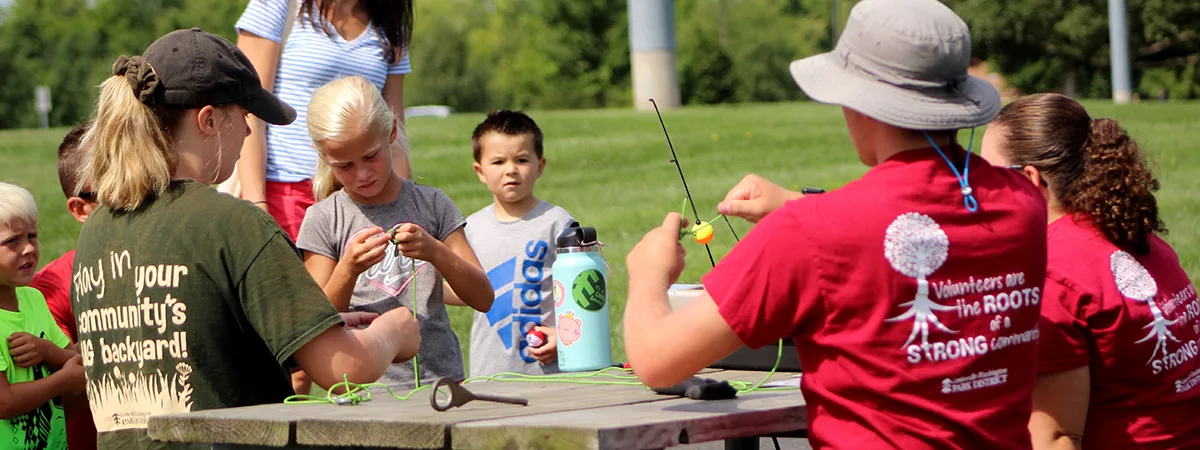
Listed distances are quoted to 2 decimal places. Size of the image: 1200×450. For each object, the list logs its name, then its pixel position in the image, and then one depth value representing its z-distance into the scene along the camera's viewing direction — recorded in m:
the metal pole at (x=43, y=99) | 42.75
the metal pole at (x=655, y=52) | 31.44
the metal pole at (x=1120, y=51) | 35.78
